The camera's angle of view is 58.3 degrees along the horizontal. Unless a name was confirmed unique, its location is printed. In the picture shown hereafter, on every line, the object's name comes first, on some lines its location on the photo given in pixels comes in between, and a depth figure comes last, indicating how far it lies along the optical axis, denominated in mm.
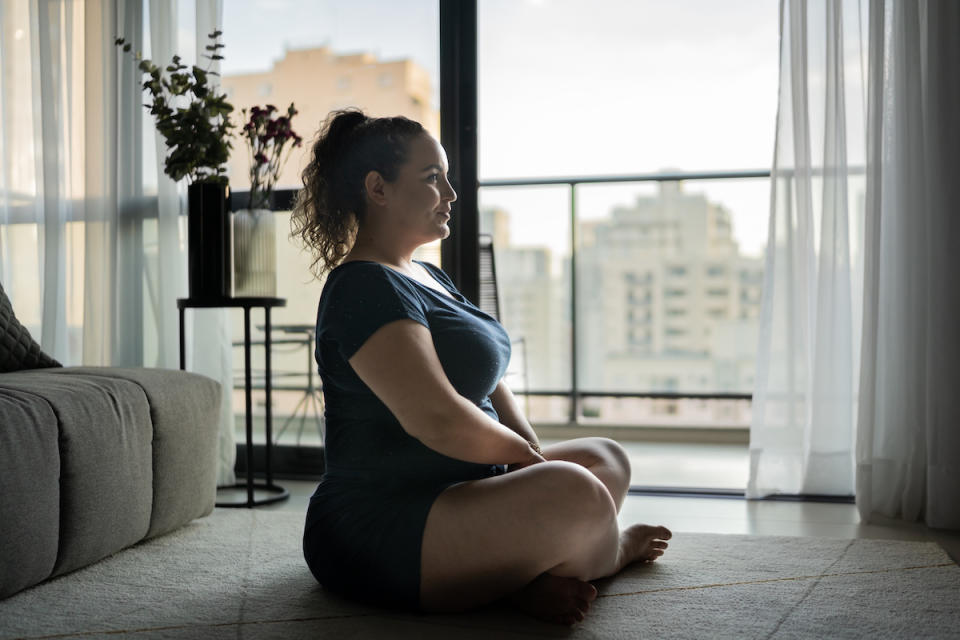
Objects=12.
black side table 2537
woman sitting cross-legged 1415
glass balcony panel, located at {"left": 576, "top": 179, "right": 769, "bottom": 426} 4090
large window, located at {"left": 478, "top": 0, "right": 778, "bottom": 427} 4109
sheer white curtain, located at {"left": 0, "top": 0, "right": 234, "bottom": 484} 2859
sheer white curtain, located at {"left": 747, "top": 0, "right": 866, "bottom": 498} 2432
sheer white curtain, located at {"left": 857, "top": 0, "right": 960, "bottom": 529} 2266
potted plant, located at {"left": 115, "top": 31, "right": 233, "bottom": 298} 2547
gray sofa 1653
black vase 2574
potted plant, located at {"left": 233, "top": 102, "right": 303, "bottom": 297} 2617
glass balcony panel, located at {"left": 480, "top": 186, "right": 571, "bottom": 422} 4207
